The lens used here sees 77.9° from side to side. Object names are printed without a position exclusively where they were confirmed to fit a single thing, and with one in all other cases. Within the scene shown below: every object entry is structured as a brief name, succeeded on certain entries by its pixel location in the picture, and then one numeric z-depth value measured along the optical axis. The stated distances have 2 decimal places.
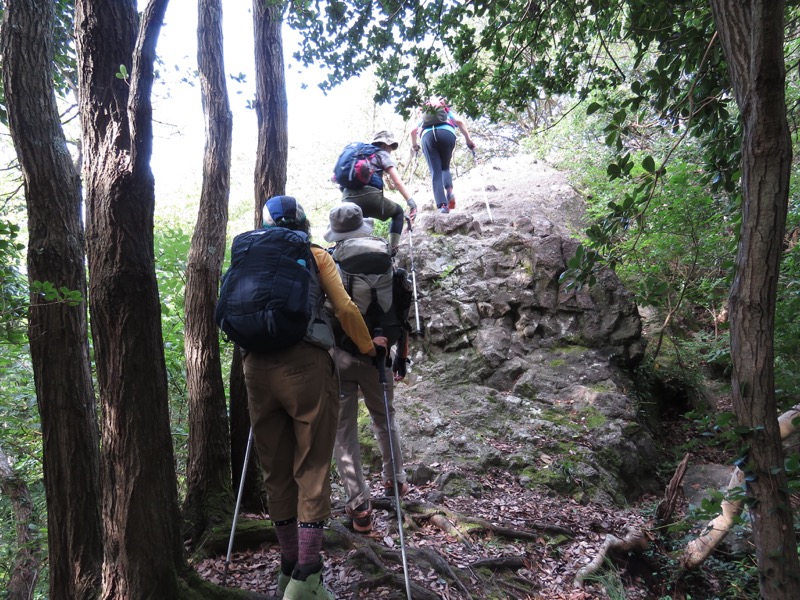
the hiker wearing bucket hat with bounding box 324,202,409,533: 3.97
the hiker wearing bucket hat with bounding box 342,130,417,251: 5.84
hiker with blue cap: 2.83
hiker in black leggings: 8.20
